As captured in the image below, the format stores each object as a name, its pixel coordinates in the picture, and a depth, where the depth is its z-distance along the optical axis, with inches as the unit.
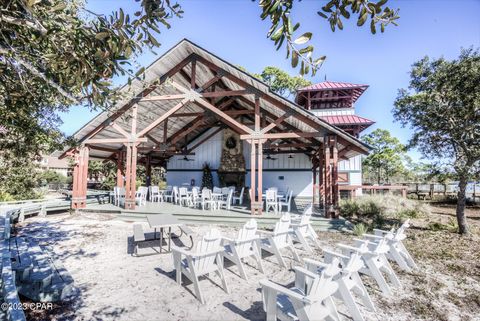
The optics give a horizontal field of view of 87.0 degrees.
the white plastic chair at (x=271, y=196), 382.8
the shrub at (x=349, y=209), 445.7
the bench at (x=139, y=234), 217.0
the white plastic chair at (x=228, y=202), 411.8
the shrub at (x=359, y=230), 294.8
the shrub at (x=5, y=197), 439.7
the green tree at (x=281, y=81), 1065.7
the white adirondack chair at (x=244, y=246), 178.9
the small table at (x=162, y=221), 227.0
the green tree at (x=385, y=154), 1232.2
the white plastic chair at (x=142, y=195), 455.3
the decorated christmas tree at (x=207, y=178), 603.8
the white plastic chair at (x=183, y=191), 460.3
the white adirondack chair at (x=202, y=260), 149.3
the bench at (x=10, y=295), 92.4
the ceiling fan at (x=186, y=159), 634.4
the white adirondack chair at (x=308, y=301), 105.6
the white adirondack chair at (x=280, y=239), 201.0
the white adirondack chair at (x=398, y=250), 188.4
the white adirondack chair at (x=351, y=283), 122.4
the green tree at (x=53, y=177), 1077.8
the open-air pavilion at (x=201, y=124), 353.4
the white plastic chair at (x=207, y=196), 414.9
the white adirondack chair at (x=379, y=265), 156.9
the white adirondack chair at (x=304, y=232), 237.9
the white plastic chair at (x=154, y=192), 509.2
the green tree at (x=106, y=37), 67.9
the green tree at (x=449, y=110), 292.8
